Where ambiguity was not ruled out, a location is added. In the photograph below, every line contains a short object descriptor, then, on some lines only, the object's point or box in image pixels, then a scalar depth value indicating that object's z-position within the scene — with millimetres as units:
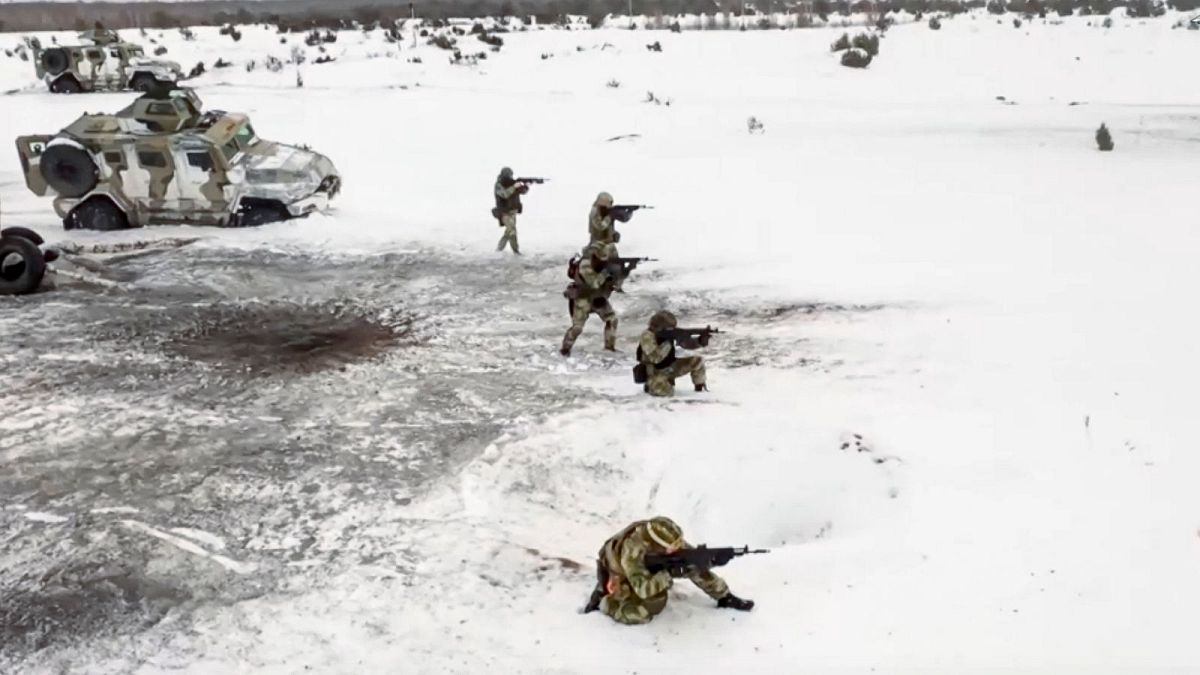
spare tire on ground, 12148
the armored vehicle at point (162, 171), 14547
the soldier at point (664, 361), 8914
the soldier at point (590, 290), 10016
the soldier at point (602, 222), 11648
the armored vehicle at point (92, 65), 27047
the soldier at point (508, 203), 13977
